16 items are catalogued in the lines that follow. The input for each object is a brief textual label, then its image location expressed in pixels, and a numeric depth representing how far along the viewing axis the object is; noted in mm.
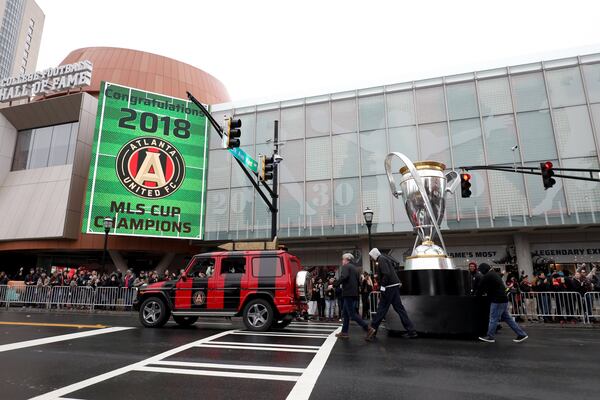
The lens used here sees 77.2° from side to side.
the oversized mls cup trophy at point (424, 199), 9815
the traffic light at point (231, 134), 10922
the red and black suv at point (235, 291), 9883
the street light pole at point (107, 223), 19656
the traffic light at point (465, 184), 14523
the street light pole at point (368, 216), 17062
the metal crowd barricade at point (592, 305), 12370
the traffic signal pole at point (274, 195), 13133
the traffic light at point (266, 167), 13406
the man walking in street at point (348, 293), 8508
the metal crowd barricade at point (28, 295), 18281
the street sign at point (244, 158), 12030
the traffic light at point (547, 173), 13208
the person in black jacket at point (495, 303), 8008
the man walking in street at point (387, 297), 8164
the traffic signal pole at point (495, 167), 13795
